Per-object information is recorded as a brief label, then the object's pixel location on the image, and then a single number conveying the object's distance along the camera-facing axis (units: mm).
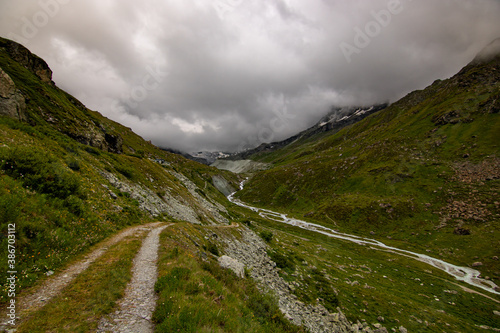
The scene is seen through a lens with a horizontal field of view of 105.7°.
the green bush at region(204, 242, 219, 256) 22466
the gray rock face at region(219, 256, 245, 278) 18038
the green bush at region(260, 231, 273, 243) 49769
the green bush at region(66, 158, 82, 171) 22948
